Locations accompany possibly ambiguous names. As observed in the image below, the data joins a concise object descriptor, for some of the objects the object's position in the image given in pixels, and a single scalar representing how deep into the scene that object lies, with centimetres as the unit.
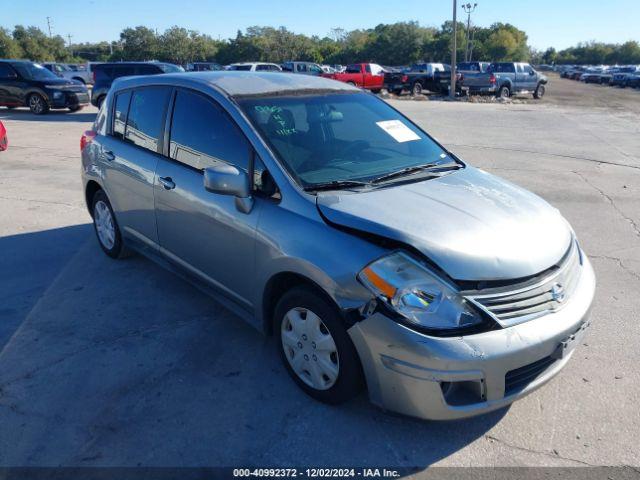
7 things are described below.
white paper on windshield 395
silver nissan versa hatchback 251
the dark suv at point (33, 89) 1831
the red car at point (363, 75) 2950
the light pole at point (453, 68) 2912
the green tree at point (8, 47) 6471
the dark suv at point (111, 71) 1772
